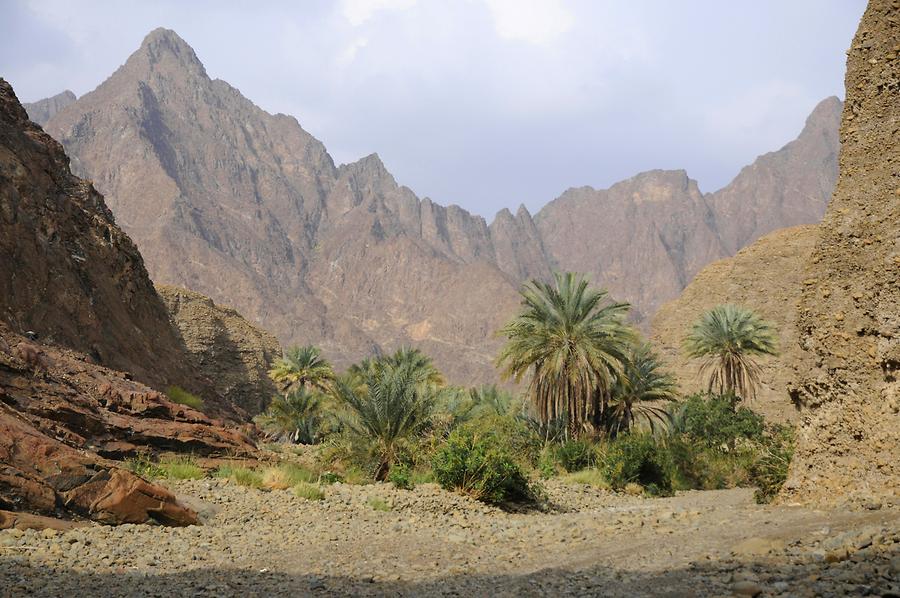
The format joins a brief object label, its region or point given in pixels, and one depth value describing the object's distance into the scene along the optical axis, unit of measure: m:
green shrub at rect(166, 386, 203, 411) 21.98
